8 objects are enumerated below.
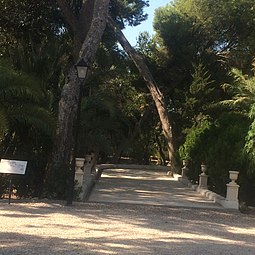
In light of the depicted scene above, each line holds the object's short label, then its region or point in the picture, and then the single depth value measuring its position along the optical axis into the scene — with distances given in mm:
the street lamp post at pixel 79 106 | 11469
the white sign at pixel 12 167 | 10961
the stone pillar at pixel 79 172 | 13500
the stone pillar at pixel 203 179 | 17344
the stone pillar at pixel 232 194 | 12609
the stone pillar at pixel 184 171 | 21339
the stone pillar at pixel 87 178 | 14145
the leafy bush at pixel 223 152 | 14227
